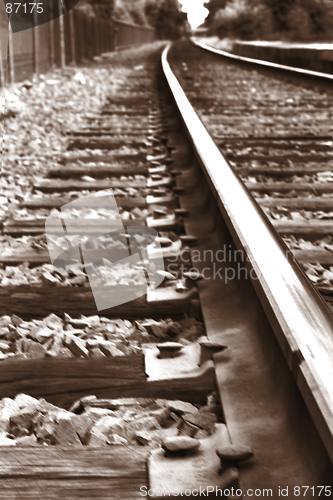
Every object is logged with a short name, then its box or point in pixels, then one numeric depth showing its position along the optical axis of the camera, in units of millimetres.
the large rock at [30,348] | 2541
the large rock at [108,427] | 2323
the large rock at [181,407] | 2357
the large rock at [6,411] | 2349
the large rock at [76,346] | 2542
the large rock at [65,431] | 2305
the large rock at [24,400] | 2386
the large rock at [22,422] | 2341
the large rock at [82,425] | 2316
